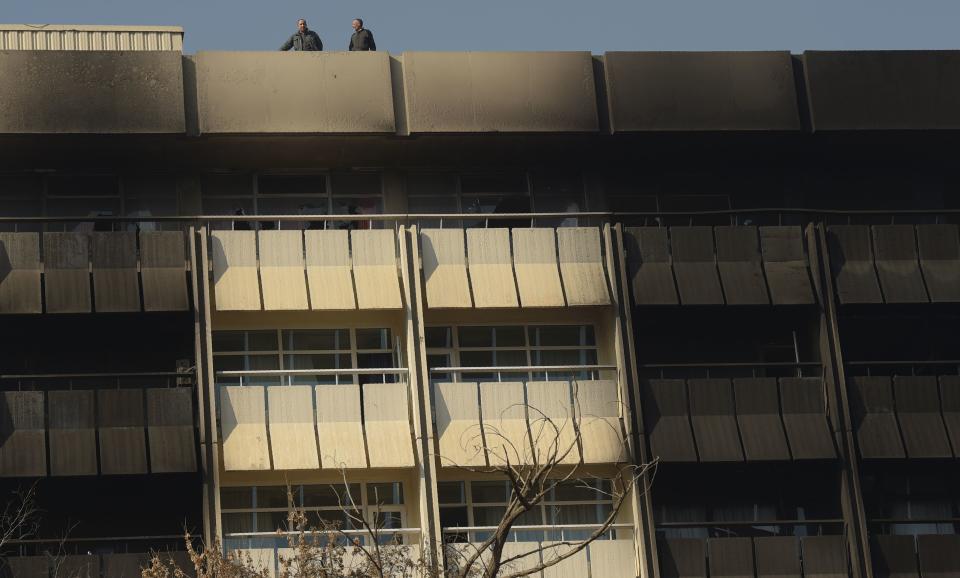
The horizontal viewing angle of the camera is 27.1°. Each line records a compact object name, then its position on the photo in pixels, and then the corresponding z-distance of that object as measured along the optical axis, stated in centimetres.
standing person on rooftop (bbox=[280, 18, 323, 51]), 4322
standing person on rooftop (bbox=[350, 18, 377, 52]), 4350
